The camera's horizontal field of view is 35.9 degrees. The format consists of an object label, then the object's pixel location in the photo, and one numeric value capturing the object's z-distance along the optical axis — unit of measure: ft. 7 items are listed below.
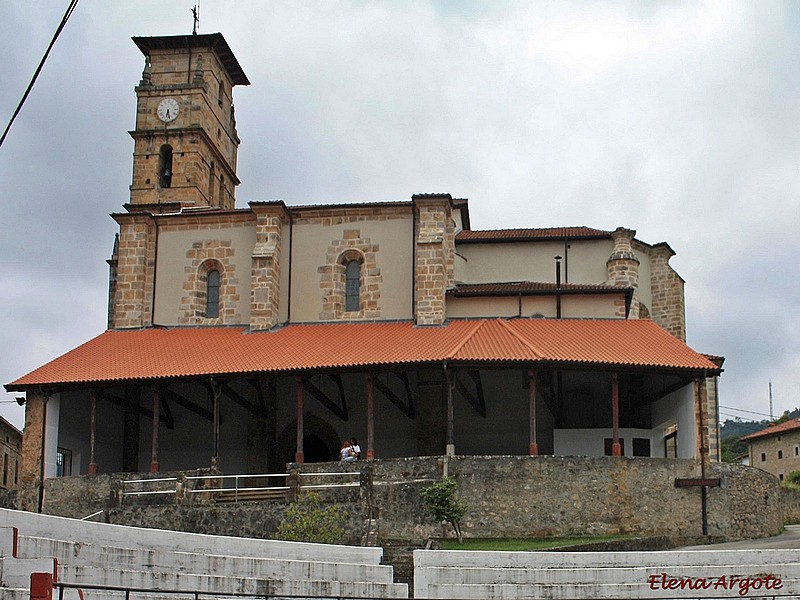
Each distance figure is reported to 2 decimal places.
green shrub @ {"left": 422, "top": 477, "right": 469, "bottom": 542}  92.43
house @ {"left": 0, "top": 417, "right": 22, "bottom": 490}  177.88
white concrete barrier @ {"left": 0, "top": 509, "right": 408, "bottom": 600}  54.13
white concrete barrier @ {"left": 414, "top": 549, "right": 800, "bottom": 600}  69.21
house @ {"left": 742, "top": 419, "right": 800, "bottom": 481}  211.82
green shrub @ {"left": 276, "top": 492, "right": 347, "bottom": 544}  91.85
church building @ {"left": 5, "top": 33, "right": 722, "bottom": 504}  108.78
